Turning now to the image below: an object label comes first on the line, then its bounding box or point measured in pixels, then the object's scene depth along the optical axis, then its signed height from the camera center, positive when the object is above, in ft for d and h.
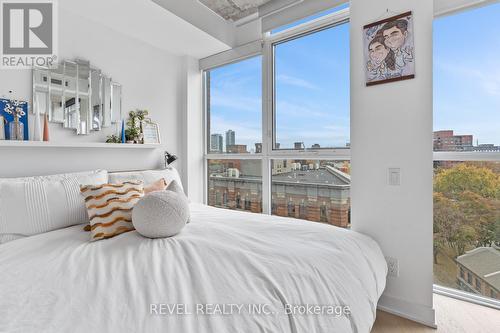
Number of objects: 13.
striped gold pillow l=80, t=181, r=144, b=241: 4.86 -0.85
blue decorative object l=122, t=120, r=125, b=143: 8.18 +1.01
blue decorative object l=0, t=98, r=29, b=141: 6.10 +1.30
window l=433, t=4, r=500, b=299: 5.88 +0.31
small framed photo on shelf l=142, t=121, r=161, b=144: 9.02 +1.14
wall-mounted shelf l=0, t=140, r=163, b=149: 5.95 +0.53
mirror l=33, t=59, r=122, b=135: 6.83 +1.97
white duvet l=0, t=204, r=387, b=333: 2.56 -1.46
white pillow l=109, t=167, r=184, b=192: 7.18 -0.35
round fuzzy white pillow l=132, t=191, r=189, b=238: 4.58 -0.93
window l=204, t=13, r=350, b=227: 7.64 +1.25
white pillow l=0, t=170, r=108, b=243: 5.00 -0.84
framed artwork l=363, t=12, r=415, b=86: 5.48 +2.54
